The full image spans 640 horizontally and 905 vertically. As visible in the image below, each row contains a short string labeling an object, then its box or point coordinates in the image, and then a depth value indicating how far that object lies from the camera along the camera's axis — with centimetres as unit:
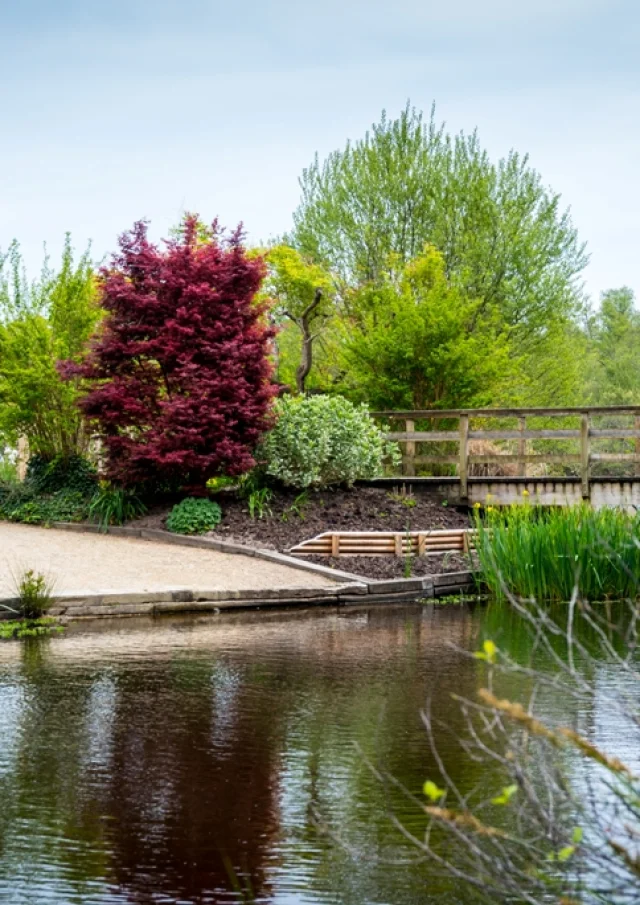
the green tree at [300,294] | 3020
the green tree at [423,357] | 2548
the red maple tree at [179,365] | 1955
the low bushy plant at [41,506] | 2072
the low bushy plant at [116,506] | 2003
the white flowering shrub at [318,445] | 1992
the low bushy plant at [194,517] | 1892
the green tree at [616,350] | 4894
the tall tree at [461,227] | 3148
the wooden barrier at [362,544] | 1781
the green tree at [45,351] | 2244
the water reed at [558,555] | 1462
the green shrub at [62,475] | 2170
